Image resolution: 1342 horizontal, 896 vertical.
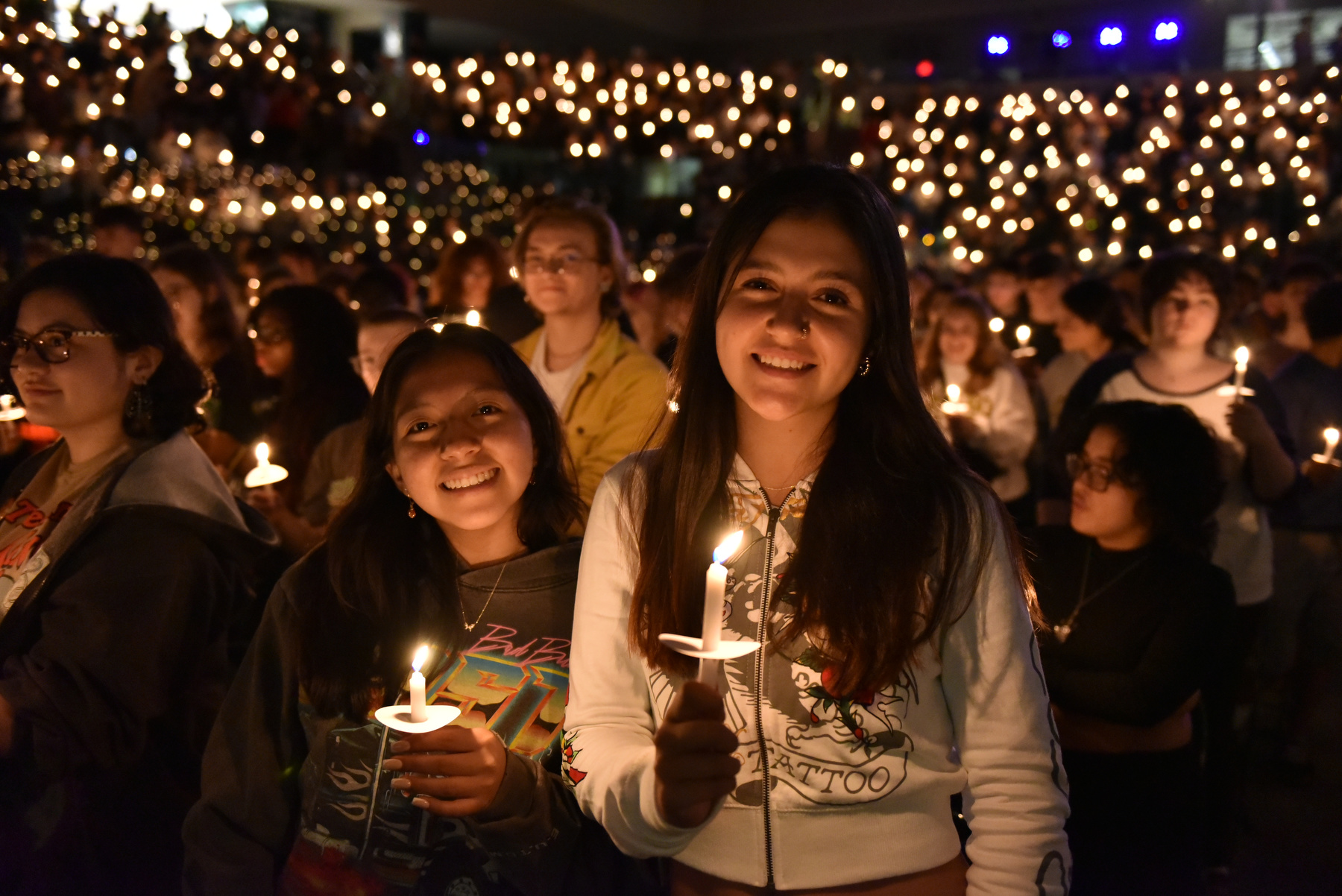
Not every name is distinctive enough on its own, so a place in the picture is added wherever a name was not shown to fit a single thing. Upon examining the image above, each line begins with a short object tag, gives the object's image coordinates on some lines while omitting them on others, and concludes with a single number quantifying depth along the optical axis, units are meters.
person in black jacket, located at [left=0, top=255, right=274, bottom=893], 2.08
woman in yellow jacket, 3.43
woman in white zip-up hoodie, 1.46
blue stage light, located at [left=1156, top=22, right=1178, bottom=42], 17.86
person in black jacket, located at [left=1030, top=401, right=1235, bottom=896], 2.48
